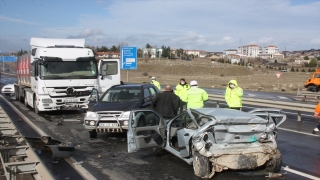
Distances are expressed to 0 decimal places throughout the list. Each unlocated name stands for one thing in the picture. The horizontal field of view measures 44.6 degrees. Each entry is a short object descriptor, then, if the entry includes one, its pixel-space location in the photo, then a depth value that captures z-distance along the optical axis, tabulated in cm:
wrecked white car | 664
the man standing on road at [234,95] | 1143
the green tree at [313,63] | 10451
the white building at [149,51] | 13516
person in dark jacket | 980
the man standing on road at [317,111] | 1005
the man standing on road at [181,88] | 1592
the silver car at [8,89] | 3341
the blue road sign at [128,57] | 3136
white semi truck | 1681
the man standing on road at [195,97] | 1055
